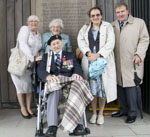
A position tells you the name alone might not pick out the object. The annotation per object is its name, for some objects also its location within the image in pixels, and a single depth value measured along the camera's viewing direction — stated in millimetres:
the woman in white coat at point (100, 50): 3490
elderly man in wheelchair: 2729
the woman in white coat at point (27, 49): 3719
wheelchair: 2833
